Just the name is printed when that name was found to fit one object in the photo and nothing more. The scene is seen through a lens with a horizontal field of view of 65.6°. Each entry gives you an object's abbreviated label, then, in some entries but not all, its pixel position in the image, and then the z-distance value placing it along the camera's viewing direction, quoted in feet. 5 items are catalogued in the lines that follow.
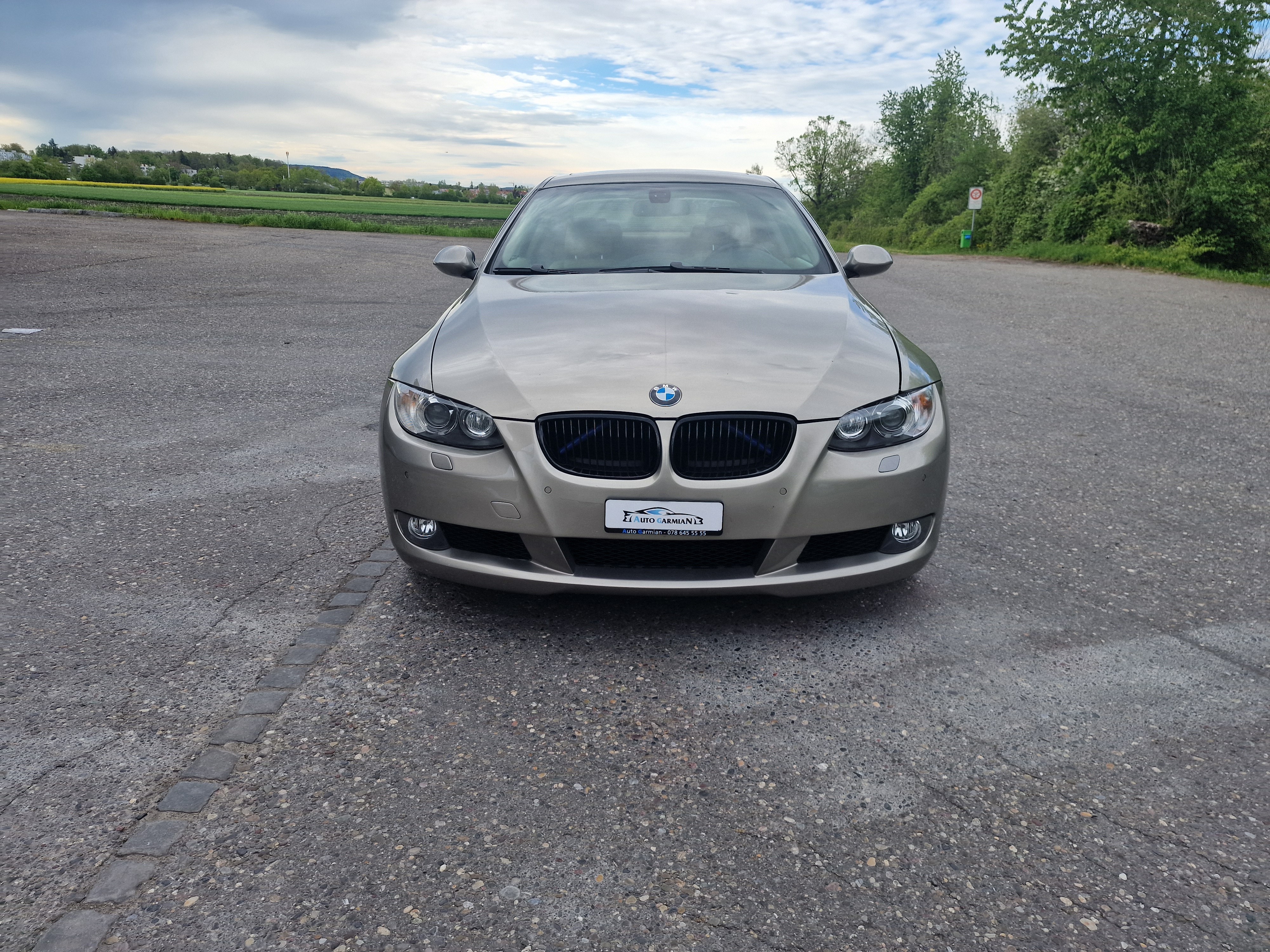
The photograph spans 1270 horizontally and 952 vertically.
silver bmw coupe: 9.84
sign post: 131.75
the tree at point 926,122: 240.73
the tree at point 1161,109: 81.92
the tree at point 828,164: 299.99
